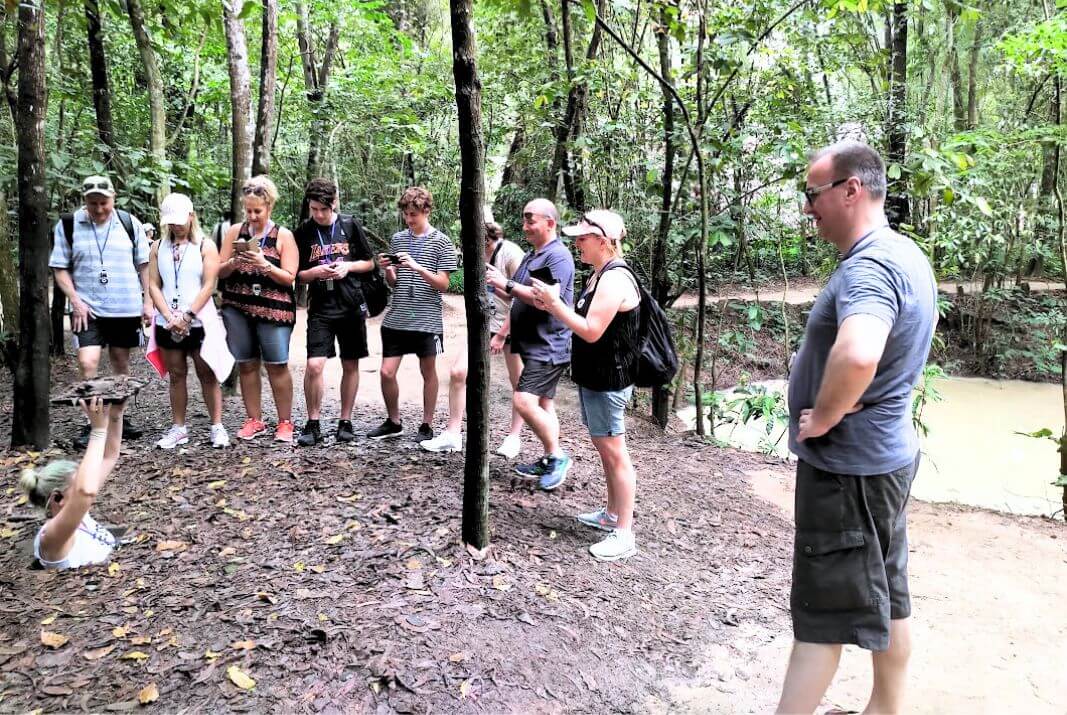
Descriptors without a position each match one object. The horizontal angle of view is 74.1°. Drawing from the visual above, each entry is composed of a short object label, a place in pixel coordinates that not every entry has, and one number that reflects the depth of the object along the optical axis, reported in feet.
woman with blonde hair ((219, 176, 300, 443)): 16.19
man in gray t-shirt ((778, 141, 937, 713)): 7.03
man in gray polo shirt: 14.99
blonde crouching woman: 9.96
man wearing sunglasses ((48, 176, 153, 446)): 16.58
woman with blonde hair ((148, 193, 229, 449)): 16.11
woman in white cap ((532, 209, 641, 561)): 11.70
